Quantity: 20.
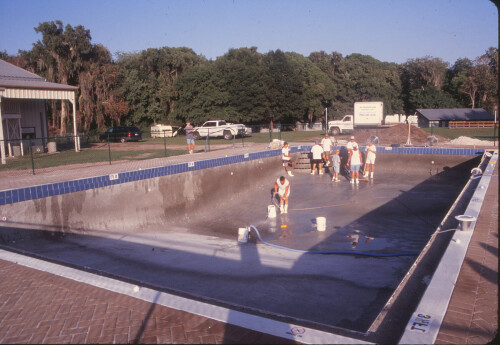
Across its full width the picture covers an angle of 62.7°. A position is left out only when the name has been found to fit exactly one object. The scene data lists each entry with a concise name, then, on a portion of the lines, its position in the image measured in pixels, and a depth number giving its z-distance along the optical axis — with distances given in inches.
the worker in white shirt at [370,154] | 721.9
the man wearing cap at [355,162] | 671.8
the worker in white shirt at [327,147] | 823.7
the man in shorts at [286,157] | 784.9
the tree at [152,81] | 1895.9
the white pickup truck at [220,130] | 1245.1
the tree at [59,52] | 1678.2
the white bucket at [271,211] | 524.1
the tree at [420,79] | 2908.5
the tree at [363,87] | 2608.3
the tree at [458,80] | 2795.3
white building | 836.6
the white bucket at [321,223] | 455.8
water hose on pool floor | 361.4
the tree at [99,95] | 1729.8
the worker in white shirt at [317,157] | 776.3
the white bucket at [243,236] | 433.4
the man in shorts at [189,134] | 798.1
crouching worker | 530.3
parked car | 1348.4
